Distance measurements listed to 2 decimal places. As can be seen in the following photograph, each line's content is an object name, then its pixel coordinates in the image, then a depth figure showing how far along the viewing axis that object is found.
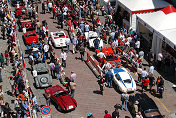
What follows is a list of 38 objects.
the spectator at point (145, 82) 23.78
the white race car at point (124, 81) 23.81
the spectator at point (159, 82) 23.69
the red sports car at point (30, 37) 30.89
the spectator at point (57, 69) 25.03
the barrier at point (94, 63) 26.15
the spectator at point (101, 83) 23.45
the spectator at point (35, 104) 20.89
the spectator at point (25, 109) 20.75
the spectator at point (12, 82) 23.56
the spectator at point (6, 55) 28.14
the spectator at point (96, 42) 30.00
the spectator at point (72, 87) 22.73
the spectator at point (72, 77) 23.64
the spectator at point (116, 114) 19.92
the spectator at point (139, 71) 25.49
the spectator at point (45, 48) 28.22
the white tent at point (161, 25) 27.55
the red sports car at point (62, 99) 21.39
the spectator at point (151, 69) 25.40
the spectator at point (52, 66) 25.36
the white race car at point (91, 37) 30.87
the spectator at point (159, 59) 27.16
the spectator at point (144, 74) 24.71
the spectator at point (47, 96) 21.33
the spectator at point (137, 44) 29.75
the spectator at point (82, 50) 28.02
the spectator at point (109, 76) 24.22
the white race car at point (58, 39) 30.72
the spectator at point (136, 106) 20.95
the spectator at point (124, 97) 21.69
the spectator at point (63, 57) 26.80
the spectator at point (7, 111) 20.77
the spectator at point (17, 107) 20.86
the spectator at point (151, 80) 24.23
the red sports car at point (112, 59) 27.33
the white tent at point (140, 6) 33.12
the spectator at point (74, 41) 29.47
